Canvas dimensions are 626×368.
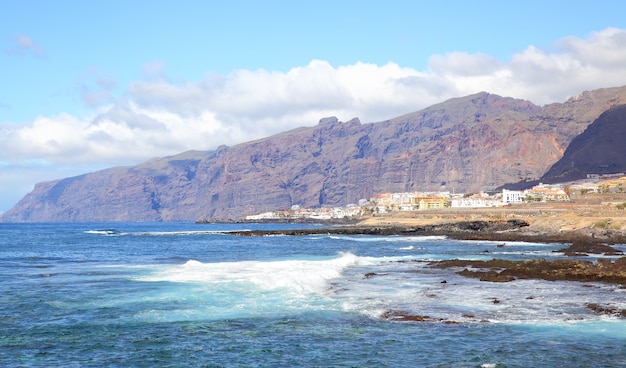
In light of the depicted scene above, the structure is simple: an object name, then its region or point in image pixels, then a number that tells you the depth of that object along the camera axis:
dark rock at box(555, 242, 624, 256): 52.92
